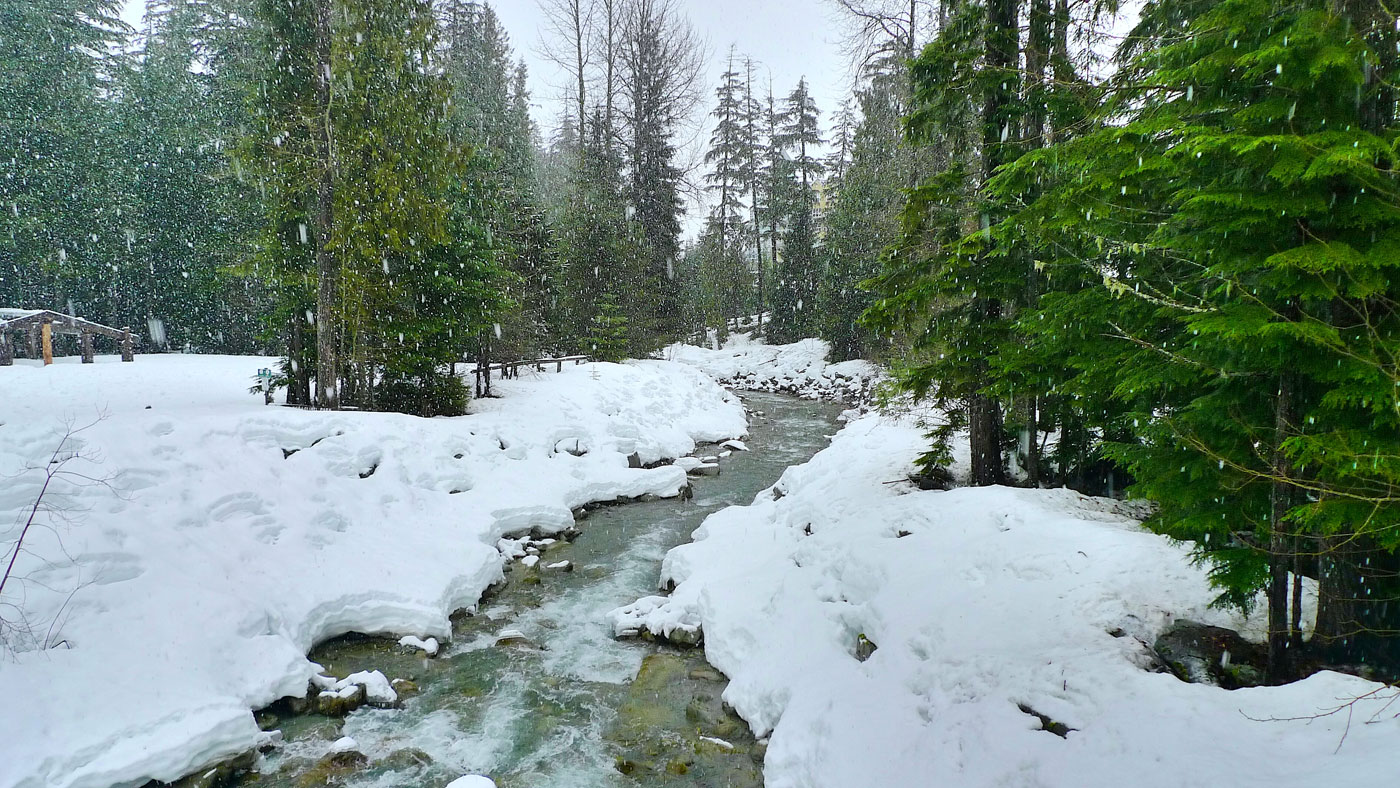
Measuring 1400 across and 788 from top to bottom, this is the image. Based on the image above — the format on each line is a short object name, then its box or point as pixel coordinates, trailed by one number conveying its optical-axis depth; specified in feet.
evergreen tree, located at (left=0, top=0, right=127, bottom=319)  61.82
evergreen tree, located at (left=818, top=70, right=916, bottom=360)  71.19
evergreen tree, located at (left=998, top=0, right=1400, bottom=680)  11.13
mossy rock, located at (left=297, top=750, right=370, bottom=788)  17.34
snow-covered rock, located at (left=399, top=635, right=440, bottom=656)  24.20
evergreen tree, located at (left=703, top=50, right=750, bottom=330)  140.26
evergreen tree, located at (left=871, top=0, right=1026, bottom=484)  25.22
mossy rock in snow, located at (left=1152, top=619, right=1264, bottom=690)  14.25
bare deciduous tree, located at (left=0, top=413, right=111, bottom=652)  17.60
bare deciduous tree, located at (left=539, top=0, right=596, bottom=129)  88.74
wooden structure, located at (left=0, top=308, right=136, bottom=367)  49.49
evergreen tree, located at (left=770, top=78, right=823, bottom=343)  120.88
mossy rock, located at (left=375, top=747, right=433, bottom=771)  18.10
